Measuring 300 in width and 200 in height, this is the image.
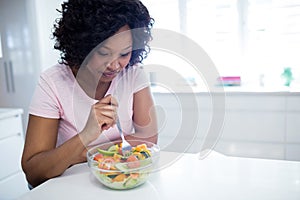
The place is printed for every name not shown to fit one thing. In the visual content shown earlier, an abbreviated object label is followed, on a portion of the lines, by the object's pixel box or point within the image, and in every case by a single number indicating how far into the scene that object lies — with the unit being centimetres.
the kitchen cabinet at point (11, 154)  192
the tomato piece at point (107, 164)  74
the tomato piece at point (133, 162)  73
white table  72
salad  73
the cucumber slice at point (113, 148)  86
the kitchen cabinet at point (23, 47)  227
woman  84
